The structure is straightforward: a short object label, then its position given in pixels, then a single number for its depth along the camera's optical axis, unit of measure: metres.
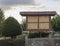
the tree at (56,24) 14.90
